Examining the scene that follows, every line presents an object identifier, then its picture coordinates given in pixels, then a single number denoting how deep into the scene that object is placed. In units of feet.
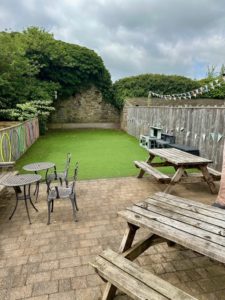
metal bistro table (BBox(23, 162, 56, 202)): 13.39
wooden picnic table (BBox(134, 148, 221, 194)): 12.84
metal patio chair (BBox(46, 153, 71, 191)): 13.12
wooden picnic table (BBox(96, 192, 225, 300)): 5.09
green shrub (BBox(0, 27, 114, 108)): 34.32
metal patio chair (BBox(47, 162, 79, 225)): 10.47
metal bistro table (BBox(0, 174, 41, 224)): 10.69
